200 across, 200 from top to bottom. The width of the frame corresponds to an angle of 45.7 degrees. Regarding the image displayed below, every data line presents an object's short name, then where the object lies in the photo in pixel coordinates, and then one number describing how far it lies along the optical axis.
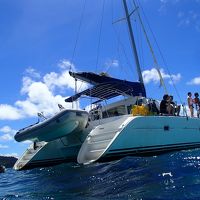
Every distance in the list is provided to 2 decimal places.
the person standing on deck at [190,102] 9.40
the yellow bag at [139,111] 7.52
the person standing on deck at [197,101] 9.52
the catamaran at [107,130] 6.78
